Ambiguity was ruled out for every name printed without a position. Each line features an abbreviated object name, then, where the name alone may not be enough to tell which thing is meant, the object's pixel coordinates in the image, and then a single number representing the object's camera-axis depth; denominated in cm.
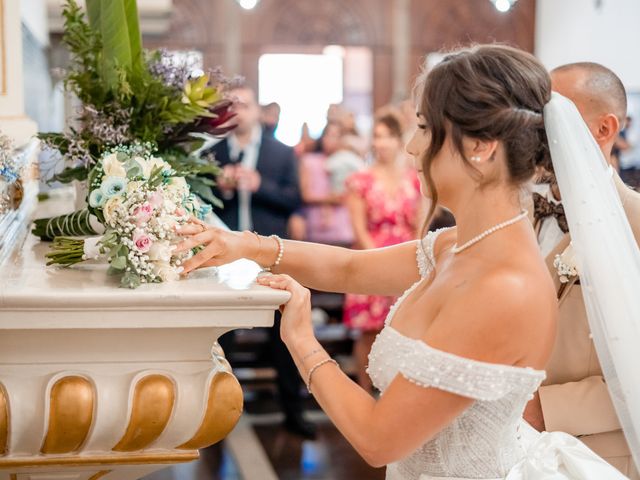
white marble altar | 179
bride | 176
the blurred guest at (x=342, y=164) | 712
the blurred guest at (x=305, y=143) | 788
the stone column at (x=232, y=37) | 1100
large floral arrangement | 270
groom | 238
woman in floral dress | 564
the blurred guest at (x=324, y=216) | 685
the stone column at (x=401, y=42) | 1141
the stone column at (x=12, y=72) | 342
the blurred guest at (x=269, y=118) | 616
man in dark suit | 562
